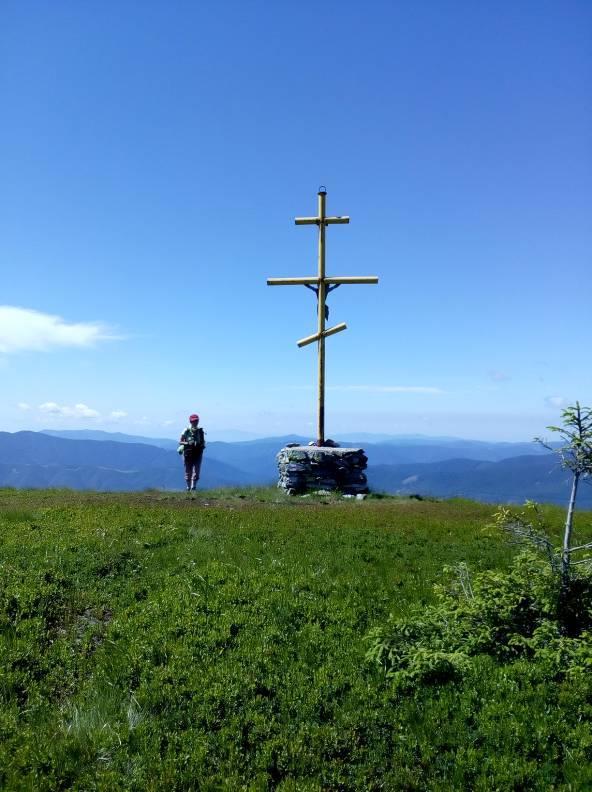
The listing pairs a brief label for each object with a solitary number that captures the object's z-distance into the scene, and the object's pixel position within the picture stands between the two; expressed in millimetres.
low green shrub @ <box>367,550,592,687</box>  6680
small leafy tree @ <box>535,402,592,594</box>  6559
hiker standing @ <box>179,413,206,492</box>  23031
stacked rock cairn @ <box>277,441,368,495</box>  22859
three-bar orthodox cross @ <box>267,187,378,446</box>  24453
